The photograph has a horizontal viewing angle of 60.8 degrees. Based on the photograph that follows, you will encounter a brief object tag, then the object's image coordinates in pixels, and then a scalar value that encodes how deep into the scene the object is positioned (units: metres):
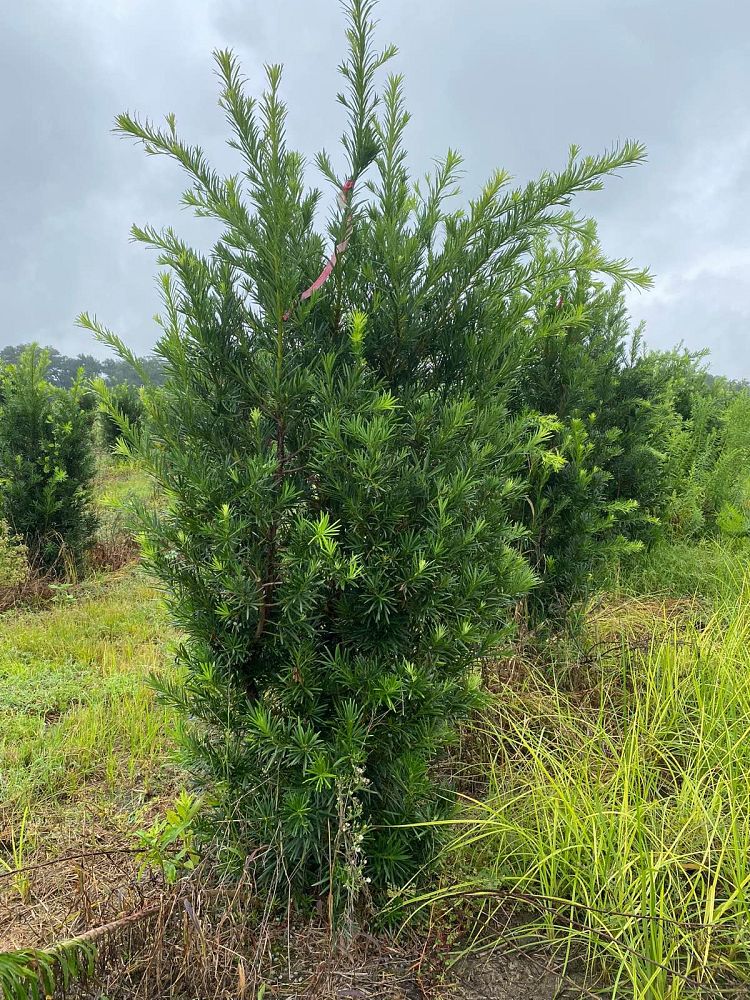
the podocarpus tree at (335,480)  1.99
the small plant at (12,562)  6.82
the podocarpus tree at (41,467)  7.08
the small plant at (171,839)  2.09
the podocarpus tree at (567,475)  4.13
